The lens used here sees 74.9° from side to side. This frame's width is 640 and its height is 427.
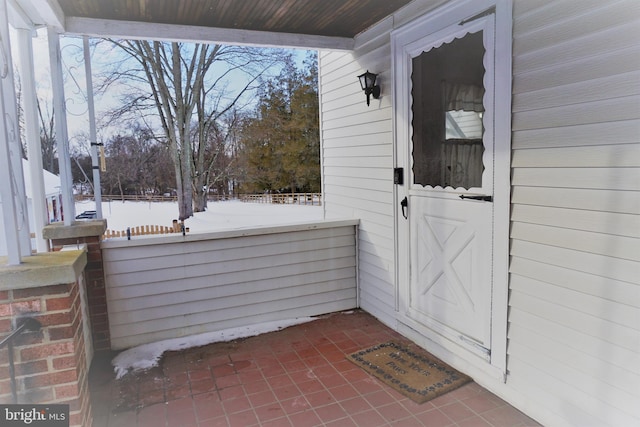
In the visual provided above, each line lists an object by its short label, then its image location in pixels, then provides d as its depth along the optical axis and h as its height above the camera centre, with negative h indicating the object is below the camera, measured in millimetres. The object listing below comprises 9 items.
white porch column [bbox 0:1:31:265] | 1548 +26
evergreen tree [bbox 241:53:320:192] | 12483 +1092
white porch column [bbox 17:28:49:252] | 2516 +286
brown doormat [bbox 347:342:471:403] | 2562 -1350
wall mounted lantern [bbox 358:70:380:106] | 3451 +695
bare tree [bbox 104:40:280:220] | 11969 +2445
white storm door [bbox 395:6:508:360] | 2475 -92
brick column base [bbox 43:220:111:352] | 2967 -747
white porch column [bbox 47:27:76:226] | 2865 +375
